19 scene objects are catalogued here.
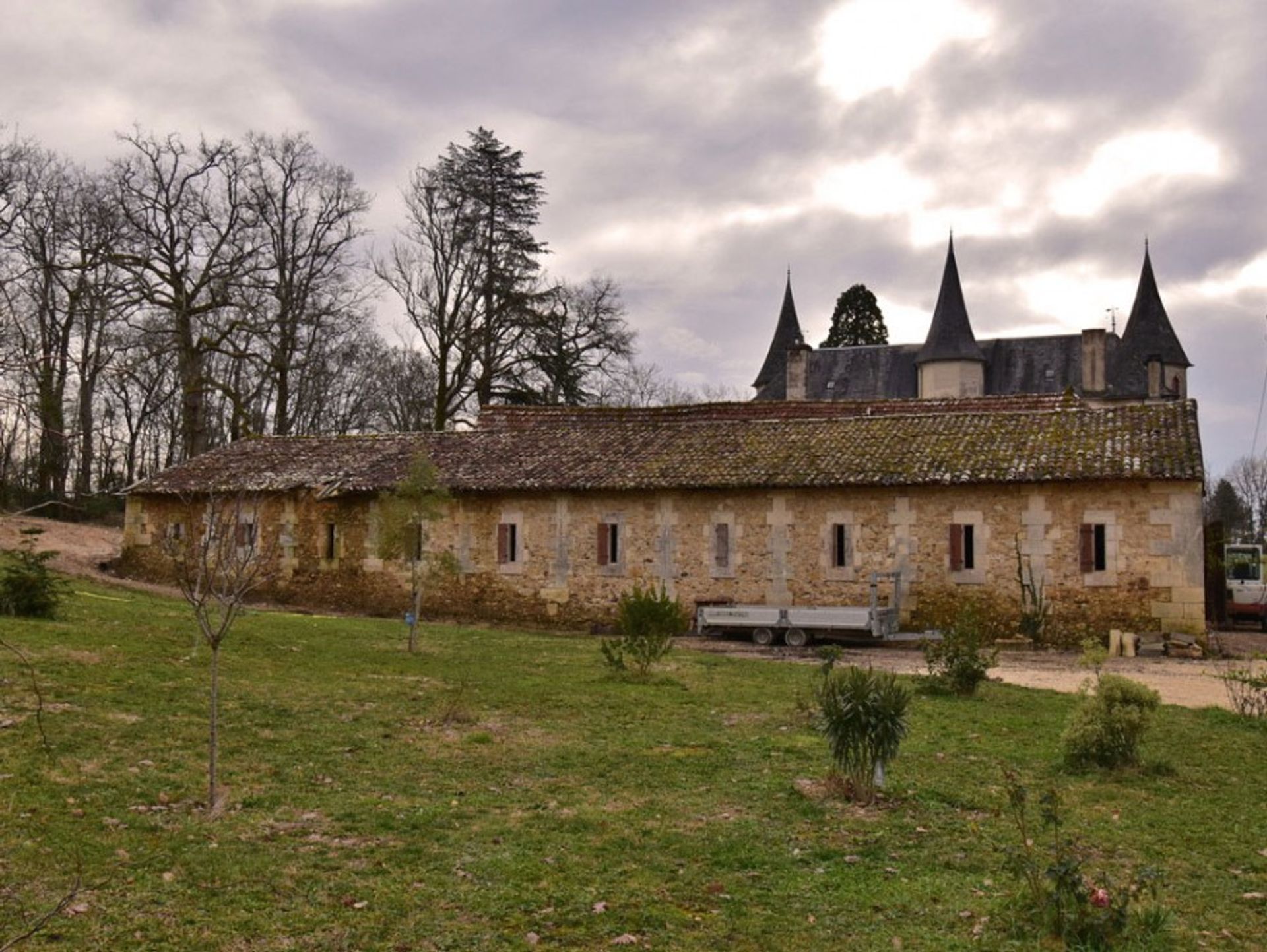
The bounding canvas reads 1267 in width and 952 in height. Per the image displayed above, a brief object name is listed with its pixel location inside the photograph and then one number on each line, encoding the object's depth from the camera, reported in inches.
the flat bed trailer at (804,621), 816.9
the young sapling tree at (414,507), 686.5
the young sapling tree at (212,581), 302.5
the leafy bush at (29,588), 577.0
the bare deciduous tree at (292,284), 1398.9
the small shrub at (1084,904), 210.5
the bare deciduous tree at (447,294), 1504.7
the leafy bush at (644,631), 584.7
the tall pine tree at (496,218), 1501.0
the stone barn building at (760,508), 823.1
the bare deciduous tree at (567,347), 1488.7
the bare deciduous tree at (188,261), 1239.5
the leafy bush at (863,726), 322.3
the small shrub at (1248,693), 484.1
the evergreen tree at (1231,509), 2477.9
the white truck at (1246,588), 1175.6
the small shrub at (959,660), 544.1
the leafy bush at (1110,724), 366.3
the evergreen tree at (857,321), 2221.9
